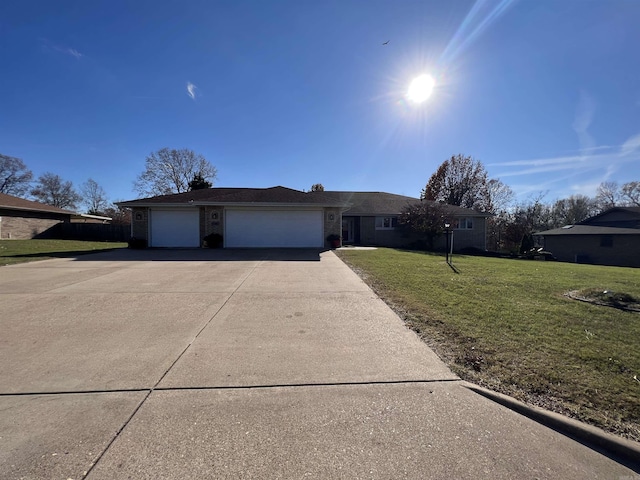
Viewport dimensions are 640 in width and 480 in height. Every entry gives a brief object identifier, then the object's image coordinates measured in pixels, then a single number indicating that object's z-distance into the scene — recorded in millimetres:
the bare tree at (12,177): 42562
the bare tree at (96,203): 53156
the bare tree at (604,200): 45156
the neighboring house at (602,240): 22391
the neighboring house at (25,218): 23312
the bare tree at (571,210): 42969
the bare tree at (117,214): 38778
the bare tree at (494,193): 37781
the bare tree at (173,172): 39719
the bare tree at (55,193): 48438
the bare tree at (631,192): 43831
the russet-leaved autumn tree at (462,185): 37156
